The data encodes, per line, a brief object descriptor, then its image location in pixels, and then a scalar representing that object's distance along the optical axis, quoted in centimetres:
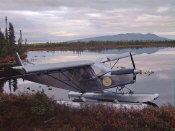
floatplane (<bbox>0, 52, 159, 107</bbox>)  971
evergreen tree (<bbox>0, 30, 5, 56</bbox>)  4269
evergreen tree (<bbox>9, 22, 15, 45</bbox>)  5176
